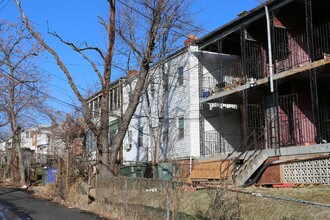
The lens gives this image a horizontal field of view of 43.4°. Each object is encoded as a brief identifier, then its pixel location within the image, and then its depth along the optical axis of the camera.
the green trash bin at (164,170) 22.21
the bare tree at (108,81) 16.69
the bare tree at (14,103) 29.14
